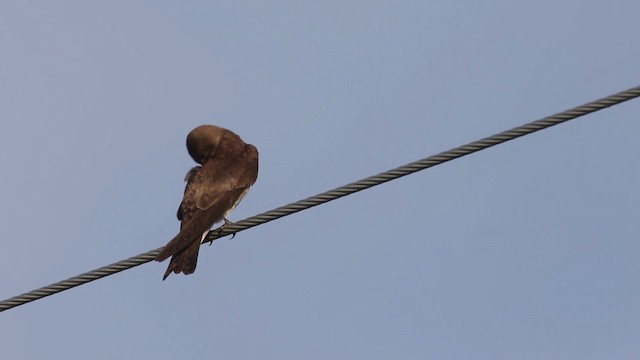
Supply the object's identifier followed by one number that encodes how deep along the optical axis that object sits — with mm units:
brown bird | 17156
